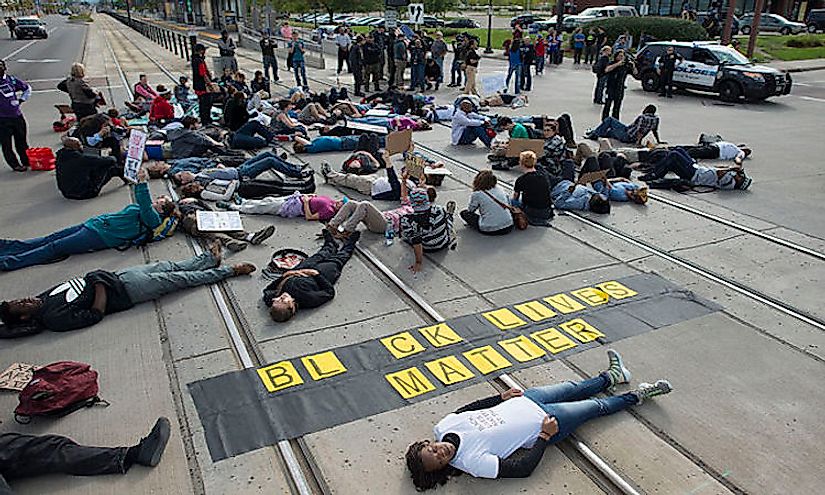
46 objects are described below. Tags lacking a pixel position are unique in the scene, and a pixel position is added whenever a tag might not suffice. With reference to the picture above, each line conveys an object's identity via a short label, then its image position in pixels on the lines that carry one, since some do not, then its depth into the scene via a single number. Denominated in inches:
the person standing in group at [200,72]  700.0
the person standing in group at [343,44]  1011.9
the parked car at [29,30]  2203.5
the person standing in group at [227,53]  904.3
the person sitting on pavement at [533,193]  355.9
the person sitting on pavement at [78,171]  396.5
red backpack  191.9
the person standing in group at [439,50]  897.5
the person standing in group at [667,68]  798.5
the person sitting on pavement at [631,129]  530.0
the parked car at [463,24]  2230.6
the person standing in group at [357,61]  804.6
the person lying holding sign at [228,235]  324.2
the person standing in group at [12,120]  451.5
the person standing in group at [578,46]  1195.9
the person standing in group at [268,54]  927.0
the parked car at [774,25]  1793.8
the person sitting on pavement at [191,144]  502.9
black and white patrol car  759.1
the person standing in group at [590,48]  1221.7
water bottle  333.1
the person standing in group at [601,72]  665.0
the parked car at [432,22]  2234.5
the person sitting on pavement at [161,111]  622.1
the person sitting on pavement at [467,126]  540.4
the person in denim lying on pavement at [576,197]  376.5
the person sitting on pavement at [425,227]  302.0
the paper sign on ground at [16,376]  209.3
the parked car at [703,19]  1488.2
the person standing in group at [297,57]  886.4
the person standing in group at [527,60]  804.6
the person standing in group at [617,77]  613.3
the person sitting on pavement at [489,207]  339.6
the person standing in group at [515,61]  784.3
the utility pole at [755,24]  1049.8
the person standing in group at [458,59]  853.2
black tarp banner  194.2
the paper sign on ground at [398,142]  406.9
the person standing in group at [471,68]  799.5
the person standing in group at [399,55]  855.7
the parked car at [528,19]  2139.9
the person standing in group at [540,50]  980.6
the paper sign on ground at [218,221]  335.6
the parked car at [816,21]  1793.8
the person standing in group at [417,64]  835.4
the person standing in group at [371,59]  816.3
